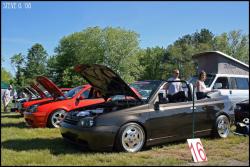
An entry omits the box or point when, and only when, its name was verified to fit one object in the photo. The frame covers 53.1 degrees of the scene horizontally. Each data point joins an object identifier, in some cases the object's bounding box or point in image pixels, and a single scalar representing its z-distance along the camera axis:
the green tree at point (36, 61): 64.51
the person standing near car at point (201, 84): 6.77
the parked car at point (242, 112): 7.81
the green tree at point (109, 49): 46.64
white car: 9.70
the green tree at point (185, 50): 44.07
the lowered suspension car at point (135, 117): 4.97
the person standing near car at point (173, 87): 6.56
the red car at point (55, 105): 7.89
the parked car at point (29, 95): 11.65
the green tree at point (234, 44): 37.15
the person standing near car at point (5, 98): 14.71
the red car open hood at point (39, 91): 10.35
